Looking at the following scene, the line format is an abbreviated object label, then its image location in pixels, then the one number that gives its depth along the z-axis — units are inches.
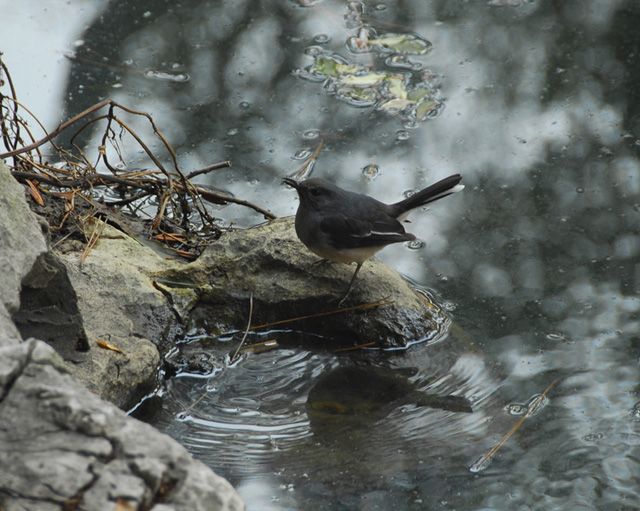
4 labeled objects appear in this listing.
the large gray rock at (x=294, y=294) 316.8
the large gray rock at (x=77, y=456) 132.5
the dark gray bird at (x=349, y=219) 311.0
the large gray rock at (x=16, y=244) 183.5
